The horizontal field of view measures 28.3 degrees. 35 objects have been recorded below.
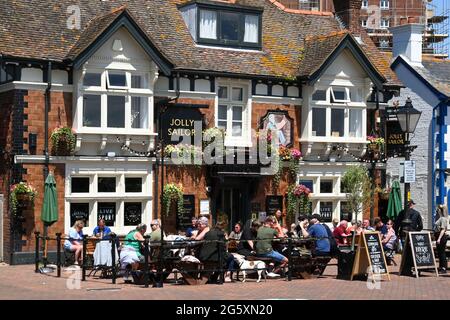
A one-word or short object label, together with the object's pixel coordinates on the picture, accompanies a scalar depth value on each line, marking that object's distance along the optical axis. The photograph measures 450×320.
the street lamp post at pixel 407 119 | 23.16
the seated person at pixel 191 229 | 22.89
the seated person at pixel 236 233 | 24.14
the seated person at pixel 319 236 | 20.84
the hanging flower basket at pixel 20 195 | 23.95
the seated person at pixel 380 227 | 25.08
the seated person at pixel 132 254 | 19.00
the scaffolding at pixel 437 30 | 62.44
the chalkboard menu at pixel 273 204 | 28.69
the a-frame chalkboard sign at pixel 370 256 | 19.73
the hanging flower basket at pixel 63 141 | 24.64
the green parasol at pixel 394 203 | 28.38
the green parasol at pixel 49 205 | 22.92
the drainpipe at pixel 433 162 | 33.59
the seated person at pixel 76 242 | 22.14
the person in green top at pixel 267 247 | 20.22
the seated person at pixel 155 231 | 19.56
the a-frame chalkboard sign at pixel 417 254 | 20.61
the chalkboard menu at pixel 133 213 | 26.27
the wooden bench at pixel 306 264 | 20.22
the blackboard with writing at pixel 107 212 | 25.75
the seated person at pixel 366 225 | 24.08
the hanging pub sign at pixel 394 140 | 31.20
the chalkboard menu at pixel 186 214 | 26.78
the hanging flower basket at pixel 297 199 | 28.66
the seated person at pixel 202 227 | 19.73
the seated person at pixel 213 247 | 18.86
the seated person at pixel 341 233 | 24.81
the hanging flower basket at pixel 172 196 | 26.34
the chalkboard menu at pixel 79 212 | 25.28
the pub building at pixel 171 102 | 24.64
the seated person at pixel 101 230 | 23.03
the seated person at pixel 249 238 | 20.67
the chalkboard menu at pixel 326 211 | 29.89
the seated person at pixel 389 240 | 23.34
